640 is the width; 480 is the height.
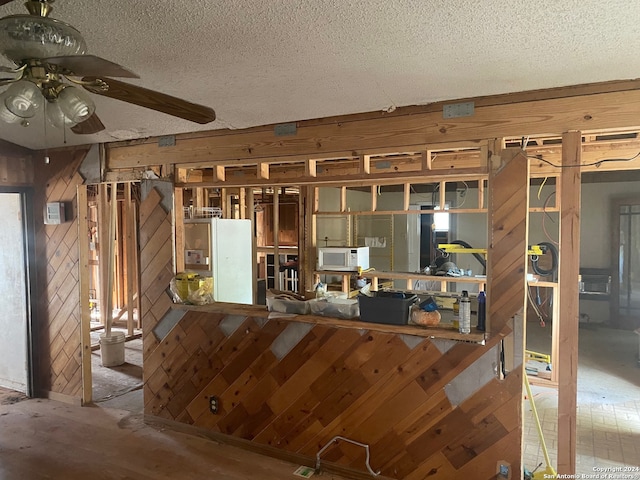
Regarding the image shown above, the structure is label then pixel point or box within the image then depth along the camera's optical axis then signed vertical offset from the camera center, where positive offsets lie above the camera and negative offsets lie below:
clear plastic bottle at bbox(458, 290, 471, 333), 2.71 -0.57
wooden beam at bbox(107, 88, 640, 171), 2.45 +0.61
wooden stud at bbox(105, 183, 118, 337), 5.63 -0.39
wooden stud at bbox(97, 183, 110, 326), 5.86 -0.25
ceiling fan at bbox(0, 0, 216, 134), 1.30 +0.51
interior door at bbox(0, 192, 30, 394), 4.41 -0.66
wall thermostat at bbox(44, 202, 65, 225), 4.21 +0.14
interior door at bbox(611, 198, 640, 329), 7.56 -0.75
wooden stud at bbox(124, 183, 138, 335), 6.55 -0.35
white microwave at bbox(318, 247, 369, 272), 5.80 -0.45
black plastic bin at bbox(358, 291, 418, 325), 2.92 -0.55
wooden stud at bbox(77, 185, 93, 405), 4.19 -0.56
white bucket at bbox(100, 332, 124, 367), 5.50 -1.52
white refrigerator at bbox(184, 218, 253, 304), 4.03 -0.26
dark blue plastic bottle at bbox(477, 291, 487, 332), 2.74 -0.55
